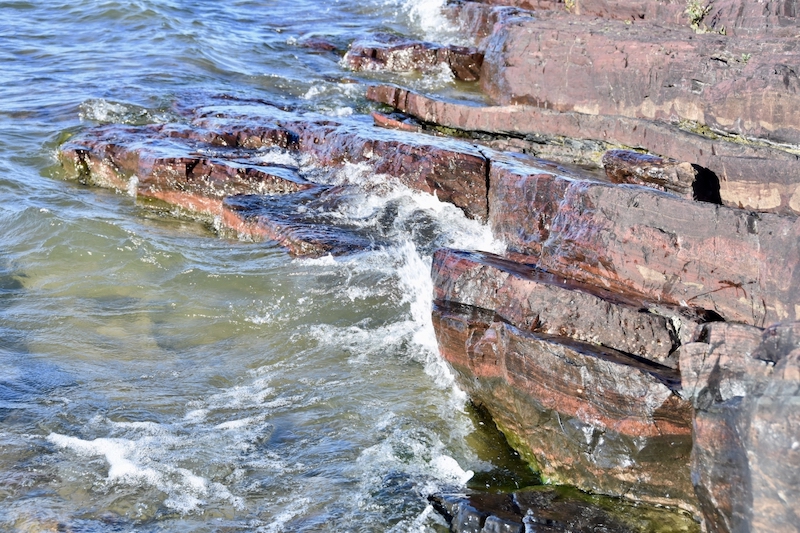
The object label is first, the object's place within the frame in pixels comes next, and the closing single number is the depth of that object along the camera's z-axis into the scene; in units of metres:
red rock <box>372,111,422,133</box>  9.20
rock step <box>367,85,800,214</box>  6.04
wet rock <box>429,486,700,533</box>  3.99
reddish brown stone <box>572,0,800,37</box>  8.88
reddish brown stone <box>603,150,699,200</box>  6.16
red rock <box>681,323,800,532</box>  3.20
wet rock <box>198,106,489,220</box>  7.54
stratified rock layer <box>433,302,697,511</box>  4.12
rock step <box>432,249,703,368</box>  4.45
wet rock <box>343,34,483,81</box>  11.88
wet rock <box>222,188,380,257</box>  7.21
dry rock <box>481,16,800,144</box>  7.54
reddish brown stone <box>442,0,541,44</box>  13.73
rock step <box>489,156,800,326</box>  4.47
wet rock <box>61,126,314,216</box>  8.32
